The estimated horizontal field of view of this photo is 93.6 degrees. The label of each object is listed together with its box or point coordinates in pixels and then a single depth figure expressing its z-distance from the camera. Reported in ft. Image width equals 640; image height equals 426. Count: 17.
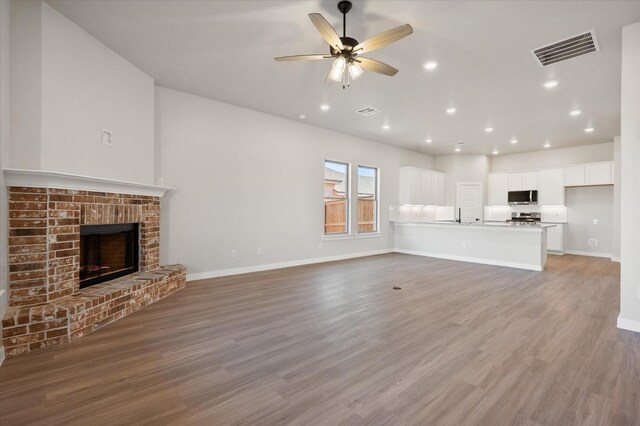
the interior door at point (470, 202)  31.45
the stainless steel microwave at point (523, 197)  28.89
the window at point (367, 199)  25.95
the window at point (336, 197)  23.38
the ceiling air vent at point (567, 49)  10.53
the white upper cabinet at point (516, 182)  29.76
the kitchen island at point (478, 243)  20.24
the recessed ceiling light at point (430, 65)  12.40
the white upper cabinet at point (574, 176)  26.21
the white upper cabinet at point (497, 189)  30.81
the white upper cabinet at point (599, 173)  24.88
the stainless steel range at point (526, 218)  29.27
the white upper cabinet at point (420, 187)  28.37
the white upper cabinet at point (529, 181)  28.96
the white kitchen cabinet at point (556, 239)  27.27
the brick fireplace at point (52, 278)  8.39
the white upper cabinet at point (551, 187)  27.50
